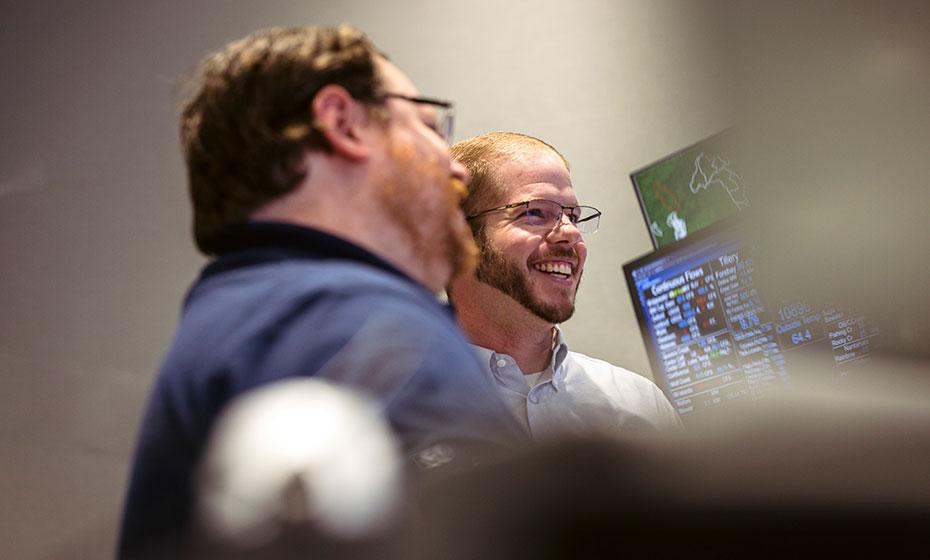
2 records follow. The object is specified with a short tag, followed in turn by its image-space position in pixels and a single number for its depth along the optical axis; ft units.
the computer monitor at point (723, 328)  5.08
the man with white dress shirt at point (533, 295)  5.82
